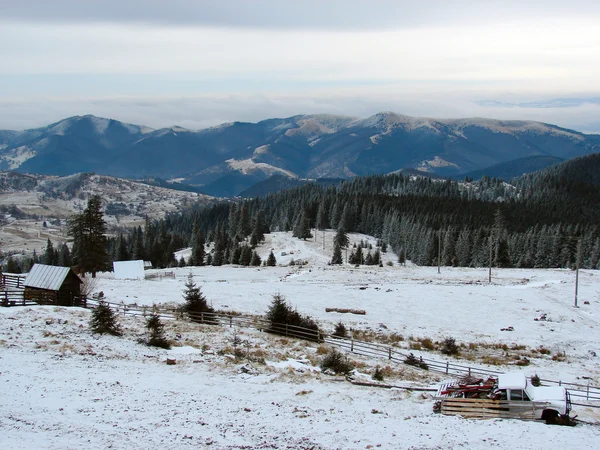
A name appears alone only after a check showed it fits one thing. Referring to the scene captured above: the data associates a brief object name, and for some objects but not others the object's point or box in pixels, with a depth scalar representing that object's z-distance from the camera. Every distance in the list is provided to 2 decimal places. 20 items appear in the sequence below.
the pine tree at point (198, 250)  144.00
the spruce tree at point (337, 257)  134.40
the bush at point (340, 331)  44.97
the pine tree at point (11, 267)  136.00
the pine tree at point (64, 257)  146.29
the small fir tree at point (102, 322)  37.34
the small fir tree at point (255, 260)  129.75
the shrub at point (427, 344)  44.97
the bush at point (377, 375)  31.59
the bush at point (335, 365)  32.56
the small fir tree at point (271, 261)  125.59
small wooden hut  47.19
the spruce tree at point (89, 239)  82.69
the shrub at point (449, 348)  43.47
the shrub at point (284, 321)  42.78
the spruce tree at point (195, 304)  47.59
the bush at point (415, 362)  36.69
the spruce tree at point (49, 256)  145.38
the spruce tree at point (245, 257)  131.00
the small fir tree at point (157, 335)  35.59
